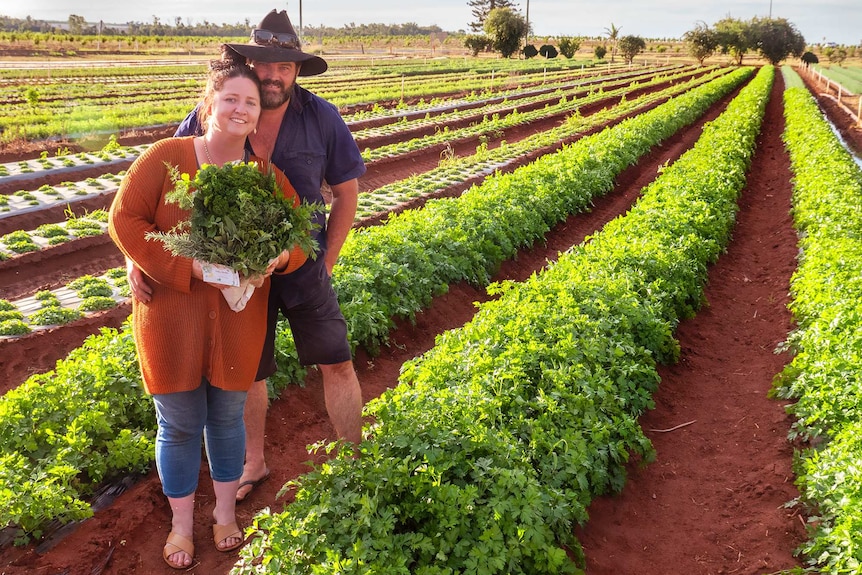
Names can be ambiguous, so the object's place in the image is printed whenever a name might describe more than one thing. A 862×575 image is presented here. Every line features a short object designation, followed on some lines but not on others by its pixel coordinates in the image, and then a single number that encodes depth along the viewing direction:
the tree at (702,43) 74.31
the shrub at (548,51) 73.85
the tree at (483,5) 111.93
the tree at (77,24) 86.16
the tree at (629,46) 71.12
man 3.24
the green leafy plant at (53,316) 6.50
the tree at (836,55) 86.56
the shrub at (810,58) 79.62
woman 2.88
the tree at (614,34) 80.38
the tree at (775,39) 81.44
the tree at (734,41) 79.00
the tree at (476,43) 75.06
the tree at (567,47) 72.88
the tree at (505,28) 71.69
